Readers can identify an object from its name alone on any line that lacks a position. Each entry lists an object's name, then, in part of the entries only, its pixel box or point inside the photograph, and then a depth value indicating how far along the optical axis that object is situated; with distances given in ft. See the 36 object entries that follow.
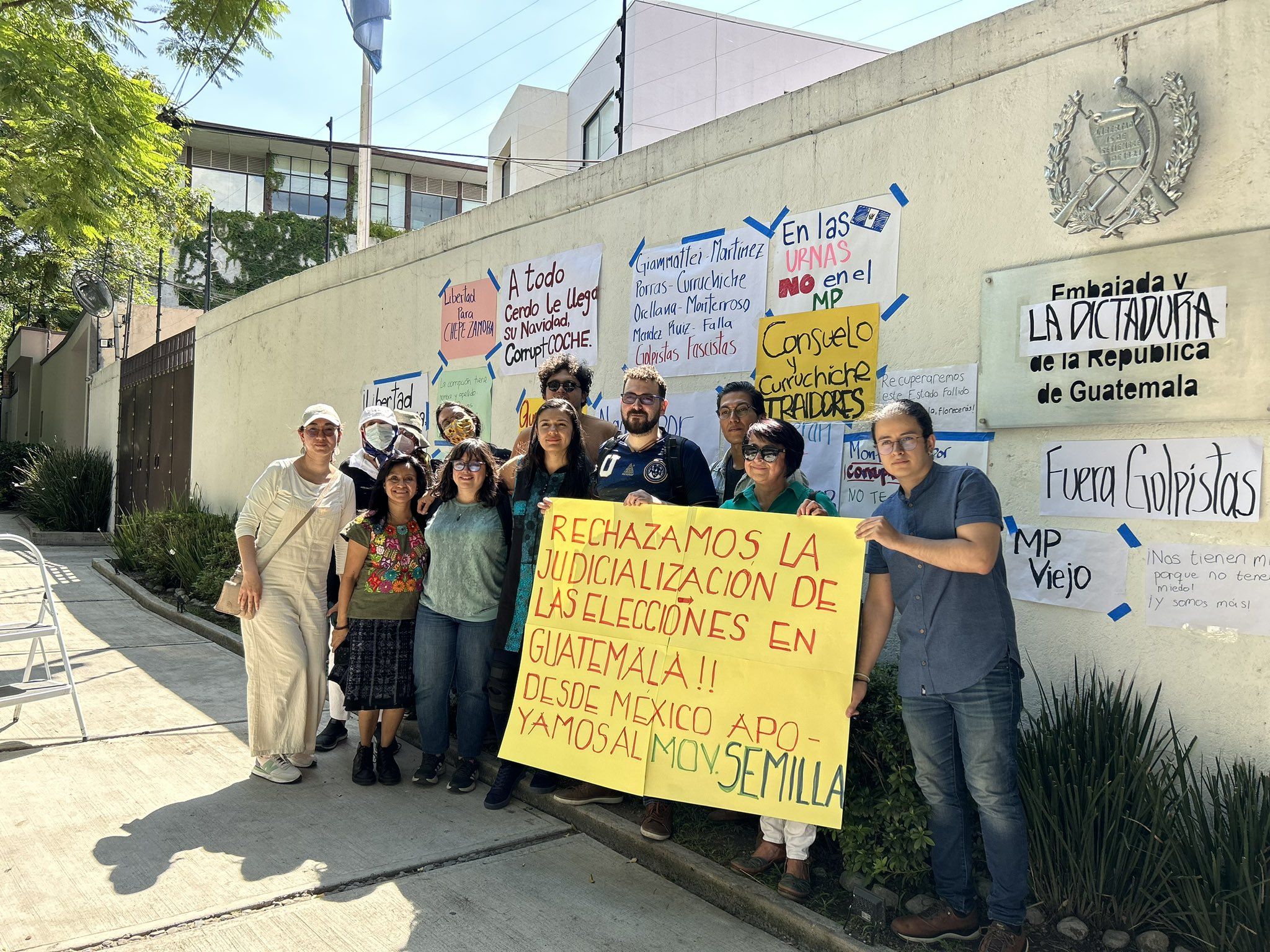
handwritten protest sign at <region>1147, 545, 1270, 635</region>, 11.26
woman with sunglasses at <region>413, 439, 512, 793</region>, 15.66
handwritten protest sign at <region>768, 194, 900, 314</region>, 15.70
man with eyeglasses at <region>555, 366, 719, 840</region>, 14.25
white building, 58.03
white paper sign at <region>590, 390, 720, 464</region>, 18.66
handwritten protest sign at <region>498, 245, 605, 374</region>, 22.12
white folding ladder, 17.08
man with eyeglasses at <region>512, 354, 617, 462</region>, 16.15
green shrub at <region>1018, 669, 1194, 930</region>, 10.71
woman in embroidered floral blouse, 16.14
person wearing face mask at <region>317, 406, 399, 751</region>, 18.31
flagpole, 37.63
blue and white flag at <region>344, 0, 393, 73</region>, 34.40
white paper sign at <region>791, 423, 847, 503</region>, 16.21
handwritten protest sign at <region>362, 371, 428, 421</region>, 28.22
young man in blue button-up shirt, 10.39
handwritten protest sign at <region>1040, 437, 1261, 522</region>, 11.45
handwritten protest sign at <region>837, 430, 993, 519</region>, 15.37
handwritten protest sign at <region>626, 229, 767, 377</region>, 18.04
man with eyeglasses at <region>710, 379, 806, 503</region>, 14.52
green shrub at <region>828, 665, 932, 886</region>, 11.39
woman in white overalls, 16.12
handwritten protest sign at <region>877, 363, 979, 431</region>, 14.30
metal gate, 50.01
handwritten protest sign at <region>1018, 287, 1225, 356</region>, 11.71
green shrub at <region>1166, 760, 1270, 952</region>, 9.71
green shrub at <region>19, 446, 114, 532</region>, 57.36
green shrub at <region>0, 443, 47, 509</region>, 77.61
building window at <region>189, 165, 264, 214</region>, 112.37
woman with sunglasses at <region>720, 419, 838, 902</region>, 12.03
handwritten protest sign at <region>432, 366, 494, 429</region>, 25.59
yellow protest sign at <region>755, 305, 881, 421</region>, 15.96
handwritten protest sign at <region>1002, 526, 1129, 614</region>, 12.58
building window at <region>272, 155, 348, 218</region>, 116.47
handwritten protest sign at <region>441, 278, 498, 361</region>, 25.68
